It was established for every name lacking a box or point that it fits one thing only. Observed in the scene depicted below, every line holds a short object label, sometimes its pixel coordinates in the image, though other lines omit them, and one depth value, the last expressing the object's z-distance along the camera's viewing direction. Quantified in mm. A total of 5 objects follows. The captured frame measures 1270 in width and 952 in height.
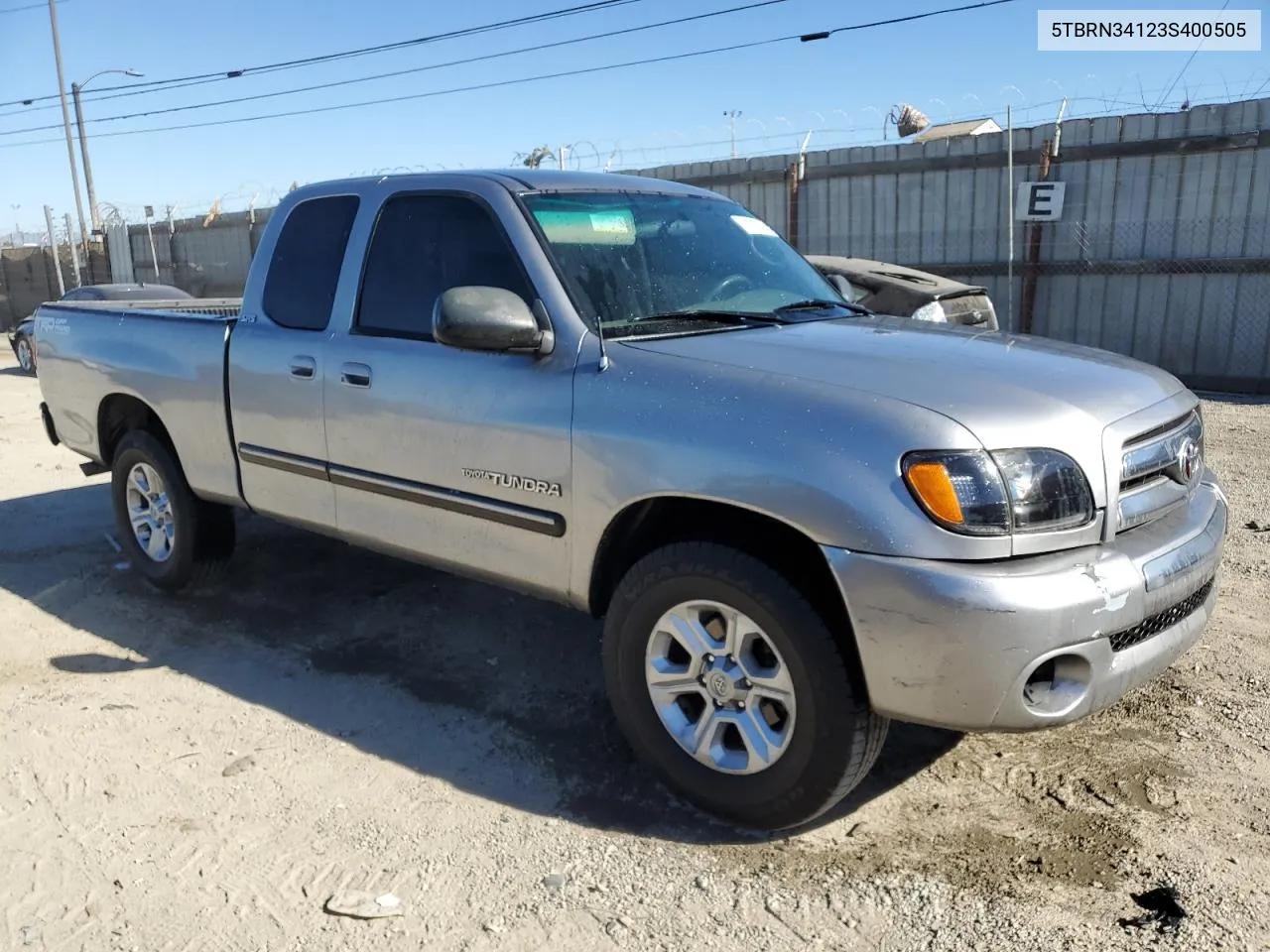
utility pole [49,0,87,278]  27719
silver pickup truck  2707
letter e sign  11562
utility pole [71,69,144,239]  27922
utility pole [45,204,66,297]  25797
